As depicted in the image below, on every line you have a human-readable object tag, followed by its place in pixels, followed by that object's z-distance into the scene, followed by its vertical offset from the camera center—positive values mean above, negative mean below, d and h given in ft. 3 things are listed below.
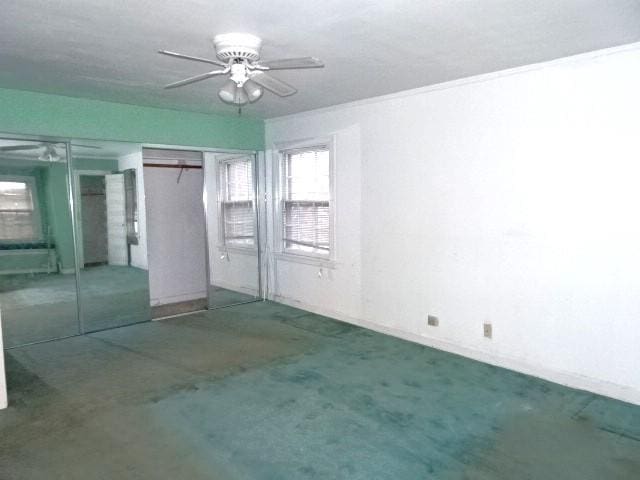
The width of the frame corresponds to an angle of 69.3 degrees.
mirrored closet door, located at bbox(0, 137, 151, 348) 13.89 -1.02
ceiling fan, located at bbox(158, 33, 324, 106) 8.62 +2.64
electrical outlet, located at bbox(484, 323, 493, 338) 12.41 -3.47
